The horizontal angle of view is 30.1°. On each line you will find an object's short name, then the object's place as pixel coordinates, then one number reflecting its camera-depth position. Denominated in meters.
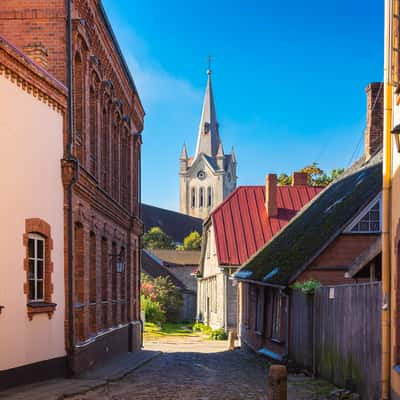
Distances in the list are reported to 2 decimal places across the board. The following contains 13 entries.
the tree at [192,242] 90.06
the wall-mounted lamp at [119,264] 21.45
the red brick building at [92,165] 14.95
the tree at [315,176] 51.59
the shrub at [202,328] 40.42
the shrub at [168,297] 49.38
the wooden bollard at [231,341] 30.23
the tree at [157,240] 86.93
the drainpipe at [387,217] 9.93
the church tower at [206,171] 114.50
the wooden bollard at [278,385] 7.35
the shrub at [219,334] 37.28
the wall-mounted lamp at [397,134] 9.30
